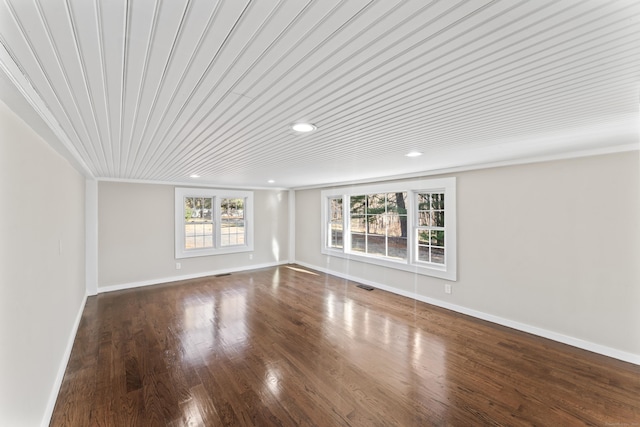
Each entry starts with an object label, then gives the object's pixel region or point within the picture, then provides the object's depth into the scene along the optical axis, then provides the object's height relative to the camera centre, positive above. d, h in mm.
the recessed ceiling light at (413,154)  2955 +681
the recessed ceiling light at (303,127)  1977 +662
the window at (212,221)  5867 -180
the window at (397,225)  4301 -221
